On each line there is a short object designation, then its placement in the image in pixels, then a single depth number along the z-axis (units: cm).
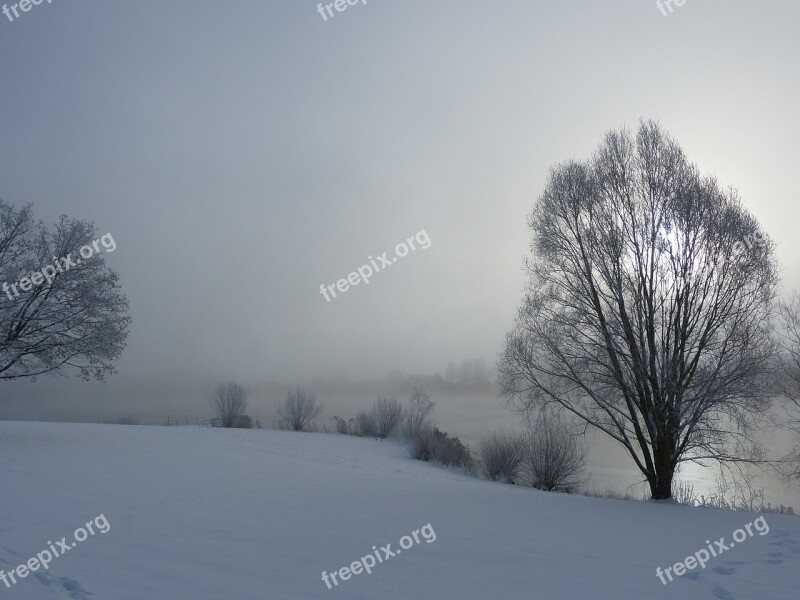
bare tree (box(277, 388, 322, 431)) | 5047
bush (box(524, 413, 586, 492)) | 2380
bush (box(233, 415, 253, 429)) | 4596
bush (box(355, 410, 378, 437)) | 4438
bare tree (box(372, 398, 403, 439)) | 4344
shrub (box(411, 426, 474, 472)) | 2873
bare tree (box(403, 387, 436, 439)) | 3745
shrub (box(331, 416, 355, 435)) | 4484
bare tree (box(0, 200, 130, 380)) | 1694
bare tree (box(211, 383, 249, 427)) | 5299
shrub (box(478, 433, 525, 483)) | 2504
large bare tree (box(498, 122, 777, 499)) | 1245
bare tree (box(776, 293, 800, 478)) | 2203
